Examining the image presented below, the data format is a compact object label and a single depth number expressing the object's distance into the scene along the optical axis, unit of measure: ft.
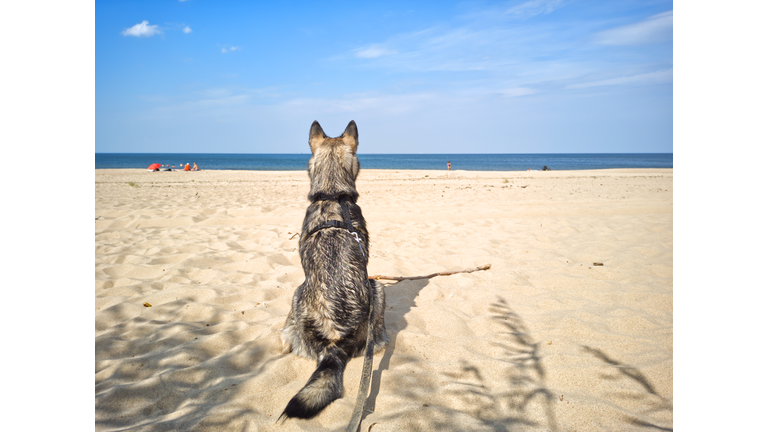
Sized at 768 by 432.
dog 9.32
